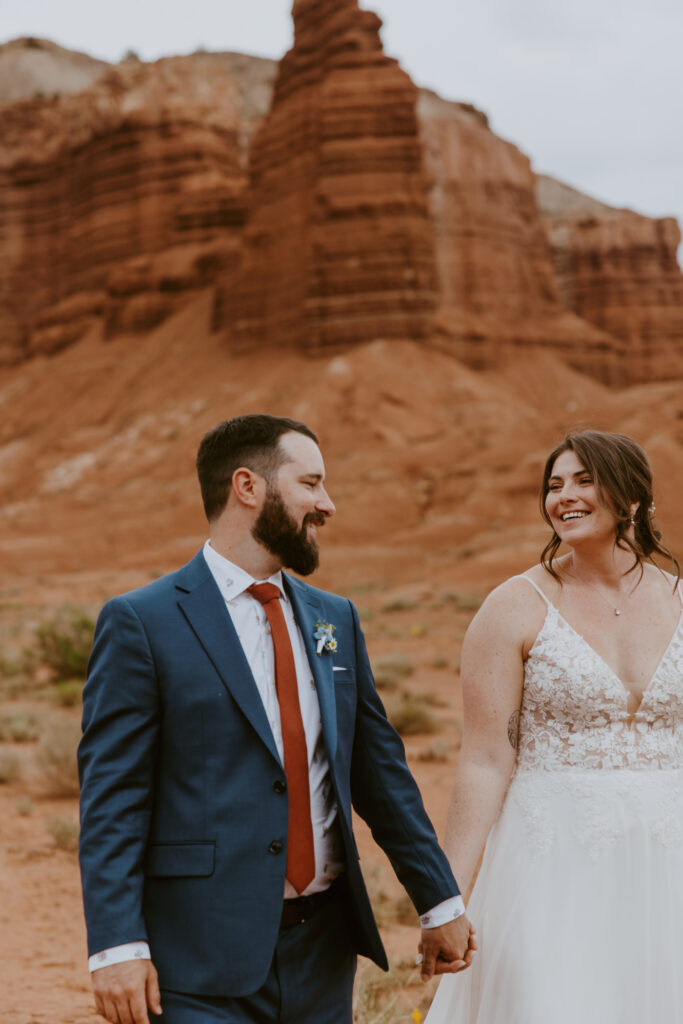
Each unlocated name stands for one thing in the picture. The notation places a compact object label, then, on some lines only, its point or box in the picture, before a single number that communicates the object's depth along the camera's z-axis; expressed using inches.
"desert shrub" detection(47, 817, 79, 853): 297.9
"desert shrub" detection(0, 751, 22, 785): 369.4
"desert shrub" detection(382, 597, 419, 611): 863.7
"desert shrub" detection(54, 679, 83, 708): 492.4
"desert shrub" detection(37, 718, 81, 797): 348.2
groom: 102.3
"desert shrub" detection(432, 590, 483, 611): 842.2
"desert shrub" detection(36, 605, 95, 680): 556.7
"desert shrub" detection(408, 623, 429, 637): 724.7
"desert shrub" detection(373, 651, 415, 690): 536.1
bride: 120.8
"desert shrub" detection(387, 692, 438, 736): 437.7
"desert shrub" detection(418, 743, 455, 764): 391.9
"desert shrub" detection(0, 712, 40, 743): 424.2
